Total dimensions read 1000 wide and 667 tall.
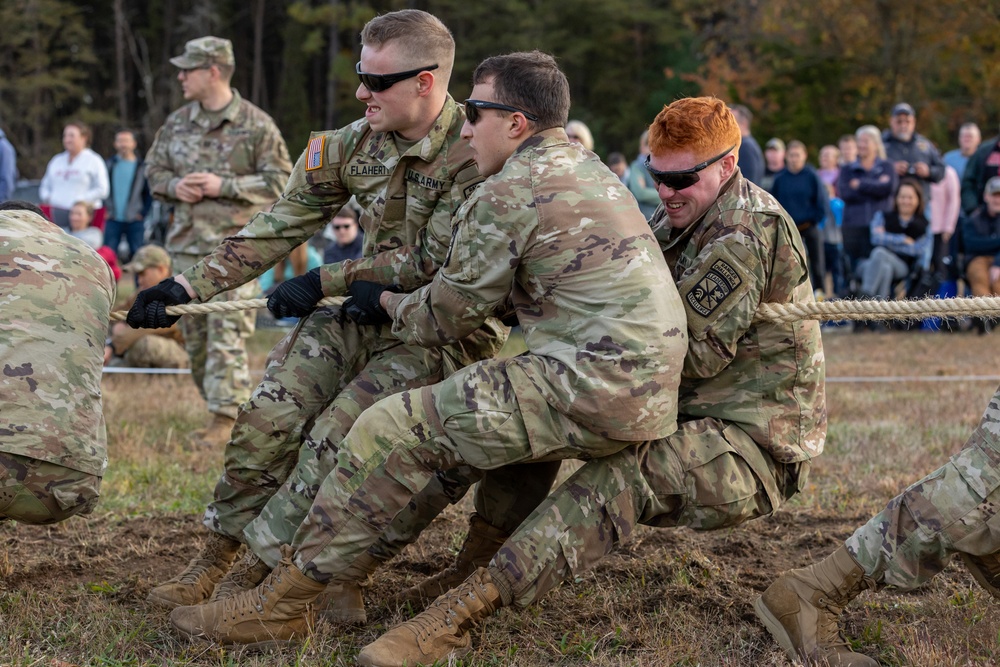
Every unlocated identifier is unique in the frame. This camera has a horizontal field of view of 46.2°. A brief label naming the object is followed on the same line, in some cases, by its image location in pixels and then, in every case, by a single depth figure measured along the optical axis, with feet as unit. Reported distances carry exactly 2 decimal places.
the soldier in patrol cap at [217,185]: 23.99
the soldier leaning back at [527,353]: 11.85
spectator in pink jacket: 41.45
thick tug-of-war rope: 12.89
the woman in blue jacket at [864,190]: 41.32
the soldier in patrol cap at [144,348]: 31.76
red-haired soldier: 12.28
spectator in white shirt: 41.65
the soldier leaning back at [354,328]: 14.01
